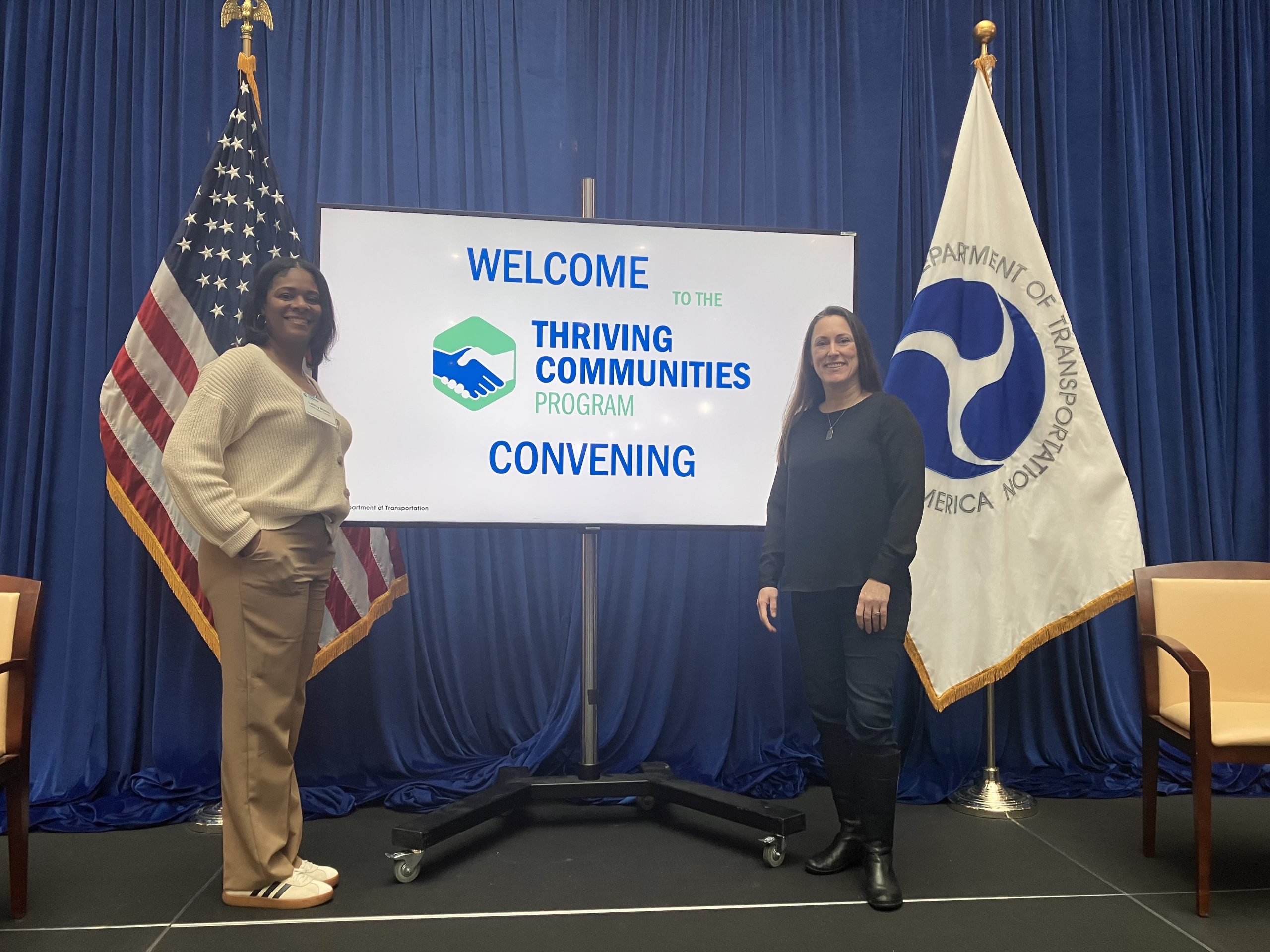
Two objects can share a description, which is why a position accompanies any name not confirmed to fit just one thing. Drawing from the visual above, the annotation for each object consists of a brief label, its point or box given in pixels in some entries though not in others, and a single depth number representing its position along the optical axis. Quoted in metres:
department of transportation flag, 2.98
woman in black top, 2.21
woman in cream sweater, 2.03
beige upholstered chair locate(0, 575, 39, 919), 2.13
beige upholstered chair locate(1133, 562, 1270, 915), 2.51
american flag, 2.75
